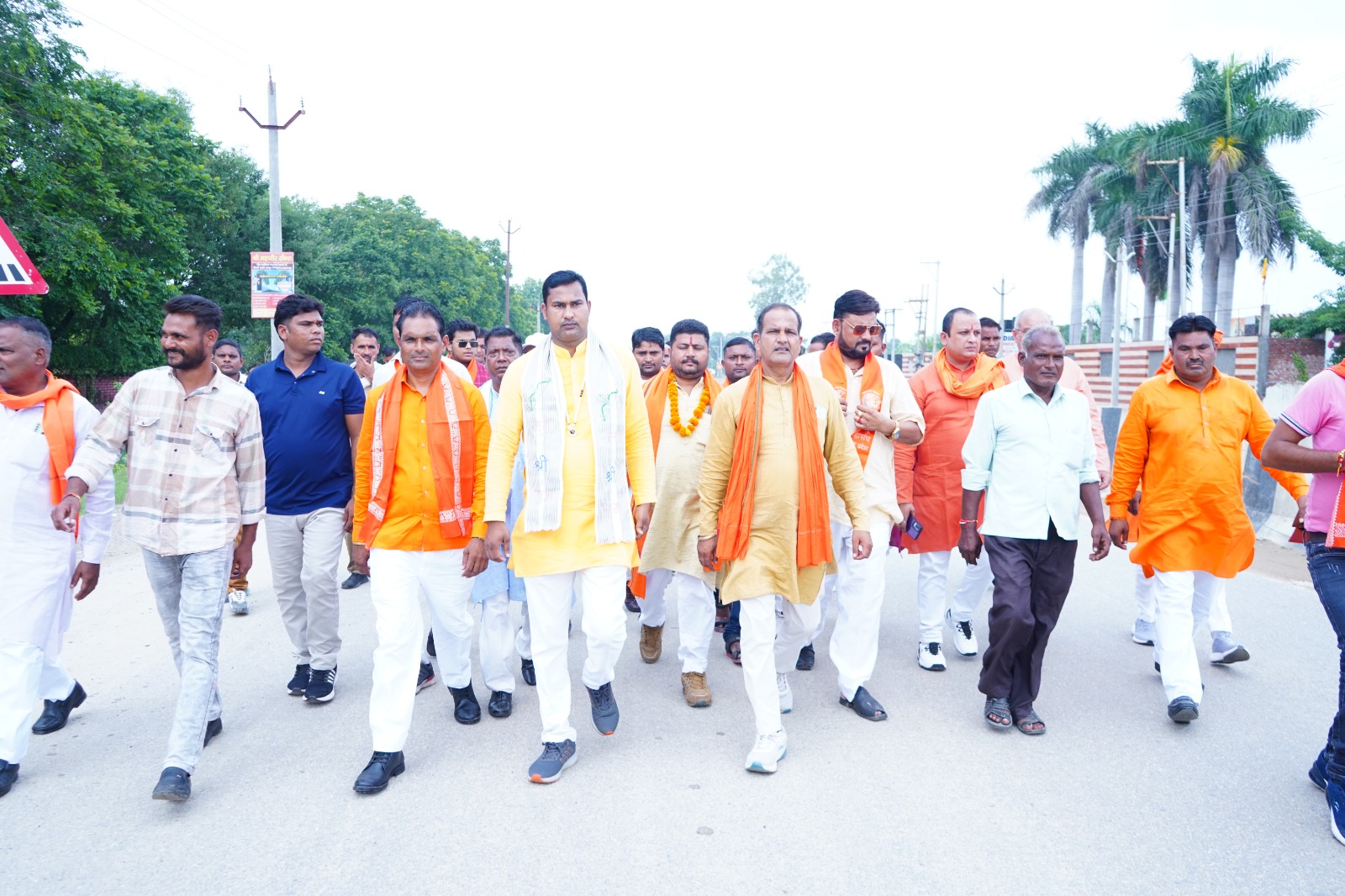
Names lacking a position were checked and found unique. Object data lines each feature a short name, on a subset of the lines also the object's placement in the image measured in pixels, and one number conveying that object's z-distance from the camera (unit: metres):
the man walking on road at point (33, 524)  3.94
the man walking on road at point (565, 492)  4.10
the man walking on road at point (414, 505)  4.05
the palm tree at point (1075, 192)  45.00
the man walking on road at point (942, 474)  5.68
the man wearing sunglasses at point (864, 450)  4.88
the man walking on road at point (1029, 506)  4.61
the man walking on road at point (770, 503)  4.18
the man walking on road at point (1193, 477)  4.78
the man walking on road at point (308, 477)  4.88
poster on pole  18.22
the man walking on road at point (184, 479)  3.94
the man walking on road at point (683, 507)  5.17
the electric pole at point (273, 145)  19.75
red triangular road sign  4.97
